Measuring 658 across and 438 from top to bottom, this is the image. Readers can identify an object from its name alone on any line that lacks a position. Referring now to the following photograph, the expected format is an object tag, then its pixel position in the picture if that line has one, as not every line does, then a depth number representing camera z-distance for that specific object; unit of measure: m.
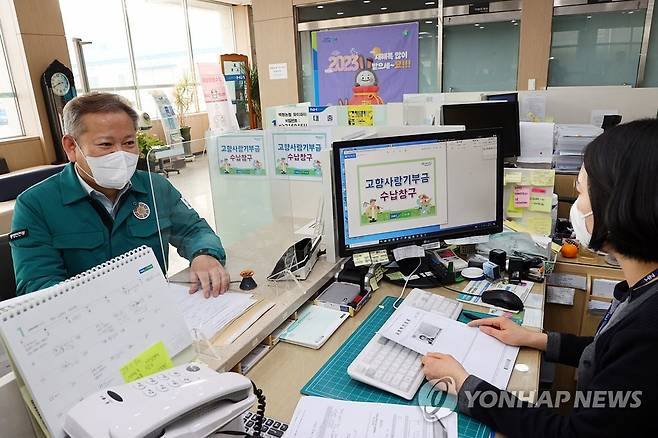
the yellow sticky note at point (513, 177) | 2.01
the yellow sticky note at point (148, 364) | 0.85
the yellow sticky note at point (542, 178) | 1.96
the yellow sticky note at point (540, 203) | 1.99
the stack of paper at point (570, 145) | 2.59
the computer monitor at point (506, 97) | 3.07
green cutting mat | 0.96
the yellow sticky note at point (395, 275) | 1.63
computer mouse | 1.41
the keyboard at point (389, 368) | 1.06
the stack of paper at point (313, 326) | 1.28
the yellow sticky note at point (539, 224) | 1.98
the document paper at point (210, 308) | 1.25
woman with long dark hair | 0.80
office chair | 1.65
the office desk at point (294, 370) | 1.05
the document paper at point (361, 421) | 0.92
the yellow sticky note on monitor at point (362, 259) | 1.59
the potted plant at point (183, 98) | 8.84
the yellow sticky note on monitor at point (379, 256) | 1.60
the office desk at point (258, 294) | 0.77
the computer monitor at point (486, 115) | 2.79
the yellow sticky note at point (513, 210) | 2.04
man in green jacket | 1.61
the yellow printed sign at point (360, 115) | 3.45
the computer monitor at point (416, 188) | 1.54
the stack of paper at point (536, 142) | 2.53
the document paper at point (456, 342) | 1.12
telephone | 0.66
